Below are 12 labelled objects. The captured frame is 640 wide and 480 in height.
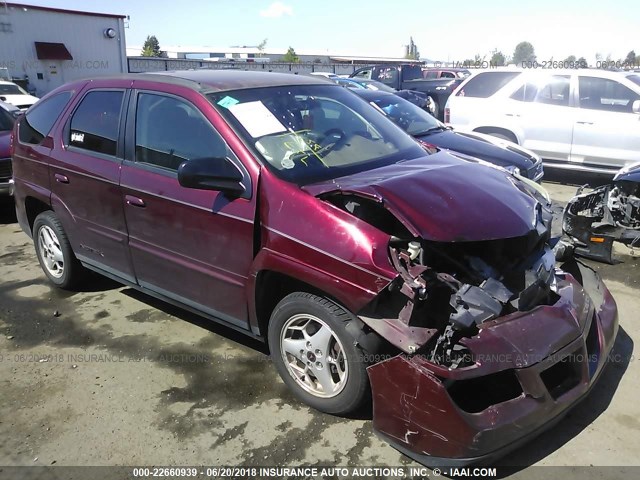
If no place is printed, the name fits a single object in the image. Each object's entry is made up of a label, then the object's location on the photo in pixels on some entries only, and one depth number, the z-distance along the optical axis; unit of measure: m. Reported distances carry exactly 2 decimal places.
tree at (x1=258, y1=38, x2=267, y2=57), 91.44
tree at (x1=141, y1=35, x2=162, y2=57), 71.46
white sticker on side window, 4.26
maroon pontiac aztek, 2.56
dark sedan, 6.78
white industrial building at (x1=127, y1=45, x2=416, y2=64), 70.56
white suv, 8.31
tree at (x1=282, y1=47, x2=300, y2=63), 65.03
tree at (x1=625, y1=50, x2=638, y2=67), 39.24
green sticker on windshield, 3.40
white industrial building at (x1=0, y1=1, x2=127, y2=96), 26.55
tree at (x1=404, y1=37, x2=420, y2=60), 82.56
